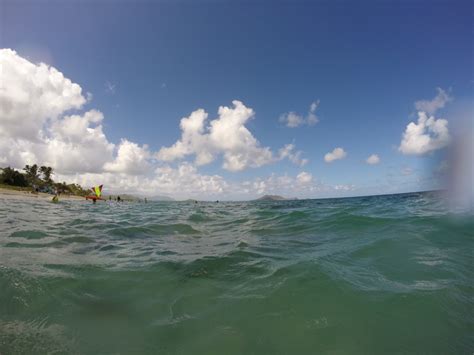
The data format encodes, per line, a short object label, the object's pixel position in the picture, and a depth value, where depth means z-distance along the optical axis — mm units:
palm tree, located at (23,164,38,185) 90250
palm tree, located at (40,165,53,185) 101000
